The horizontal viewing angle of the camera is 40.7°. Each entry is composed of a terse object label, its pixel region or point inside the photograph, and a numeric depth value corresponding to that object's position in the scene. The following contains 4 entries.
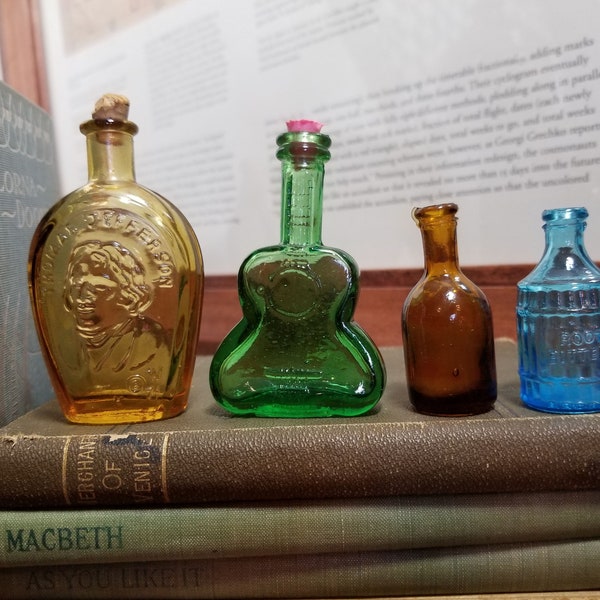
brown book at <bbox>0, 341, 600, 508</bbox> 0.18
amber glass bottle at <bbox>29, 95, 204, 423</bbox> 0.20
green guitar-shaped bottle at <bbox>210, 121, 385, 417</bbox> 0.20
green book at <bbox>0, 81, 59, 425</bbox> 0.22
